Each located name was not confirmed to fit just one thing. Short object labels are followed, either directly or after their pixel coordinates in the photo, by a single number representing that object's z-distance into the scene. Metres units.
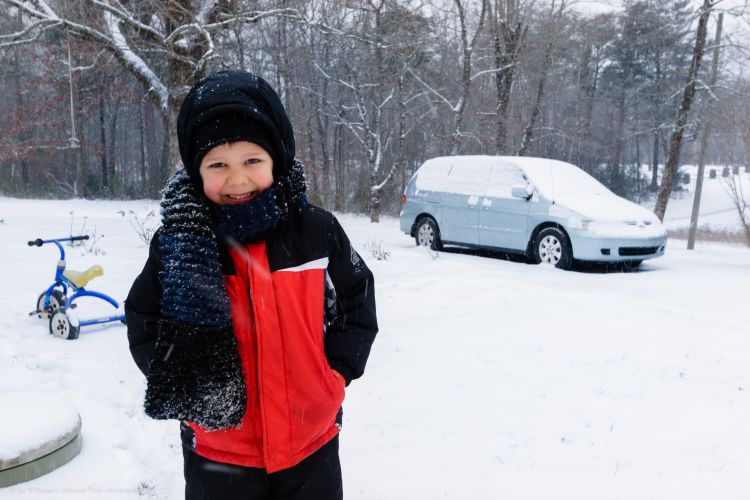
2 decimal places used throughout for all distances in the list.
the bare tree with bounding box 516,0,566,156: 19.88
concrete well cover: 2.83
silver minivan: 8.98
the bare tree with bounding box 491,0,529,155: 18.55
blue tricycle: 5.27
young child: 1.65
